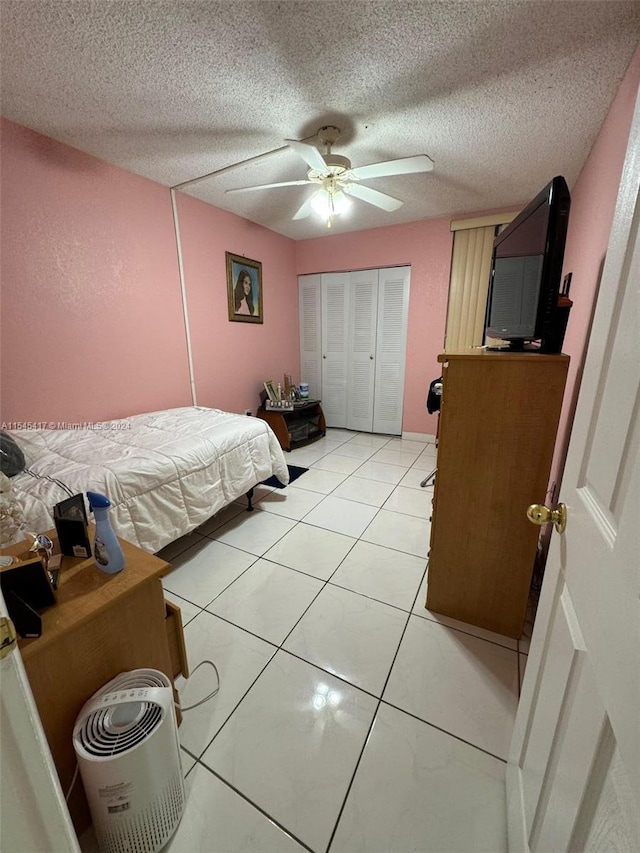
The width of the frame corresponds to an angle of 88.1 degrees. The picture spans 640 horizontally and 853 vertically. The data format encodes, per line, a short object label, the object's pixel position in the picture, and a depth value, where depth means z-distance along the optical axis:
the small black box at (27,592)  0.74
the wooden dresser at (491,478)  1.26
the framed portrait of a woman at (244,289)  3.45
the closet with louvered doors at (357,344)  3.93
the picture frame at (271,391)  3.90
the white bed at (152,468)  1.53
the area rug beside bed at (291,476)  2.96
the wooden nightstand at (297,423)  3.75
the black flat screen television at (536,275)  1.22
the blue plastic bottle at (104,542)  0.94
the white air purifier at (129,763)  0.75
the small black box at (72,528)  1.00
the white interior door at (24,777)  0.40
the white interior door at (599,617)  0.42
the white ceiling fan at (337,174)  1.78
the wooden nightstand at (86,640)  0.78
